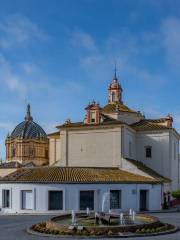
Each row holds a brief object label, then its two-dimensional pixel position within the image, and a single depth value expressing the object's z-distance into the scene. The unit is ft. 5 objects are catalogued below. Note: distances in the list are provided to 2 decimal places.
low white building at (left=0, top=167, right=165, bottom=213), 132.98
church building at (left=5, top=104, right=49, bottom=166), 277.44
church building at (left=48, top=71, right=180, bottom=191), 159.43
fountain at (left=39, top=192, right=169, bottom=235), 76.79
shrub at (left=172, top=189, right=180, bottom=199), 164.86
